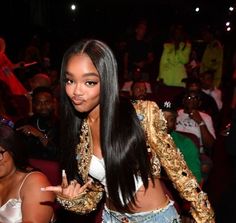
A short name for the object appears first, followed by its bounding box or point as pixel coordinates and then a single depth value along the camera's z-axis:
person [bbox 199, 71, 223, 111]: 6.51
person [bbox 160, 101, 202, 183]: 3.66
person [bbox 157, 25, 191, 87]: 6.97
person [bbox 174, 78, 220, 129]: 5.51
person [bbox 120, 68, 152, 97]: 6.25
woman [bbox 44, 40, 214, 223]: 1.87
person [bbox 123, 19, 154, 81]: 7.46
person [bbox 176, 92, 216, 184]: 4.45
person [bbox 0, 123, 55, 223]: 2.30
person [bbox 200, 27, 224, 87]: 8.36
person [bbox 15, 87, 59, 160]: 4.01
